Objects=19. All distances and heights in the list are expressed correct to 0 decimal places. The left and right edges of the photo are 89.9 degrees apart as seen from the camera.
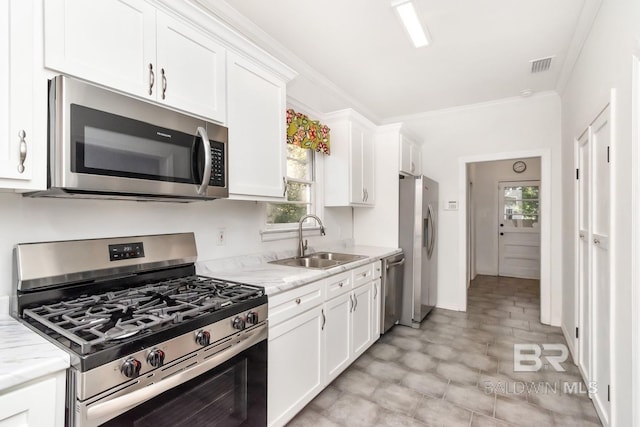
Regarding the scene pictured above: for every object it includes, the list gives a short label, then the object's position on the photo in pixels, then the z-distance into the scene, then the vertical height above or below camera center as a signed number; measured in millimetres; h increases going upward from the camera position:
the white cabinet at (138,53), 1166 +692
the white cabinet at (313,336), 1760 -814
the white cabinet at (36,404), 825 -509
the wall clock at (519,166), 6152 +905
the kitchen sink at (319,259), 2703 -408
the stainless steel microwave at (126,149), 1125 +273
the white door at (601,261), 1844 -299
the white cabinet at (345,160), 3205 +542
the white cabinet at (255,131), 1851 +521
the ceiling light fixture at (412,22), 2105 +1382
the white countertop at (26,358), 826 -403
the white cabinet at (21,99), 1021 +383
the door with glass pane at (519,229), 6160 -316
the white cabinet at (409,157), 3730 +710
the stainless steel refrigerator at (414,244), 3555 -340
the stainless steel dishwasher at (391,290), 3166 -789
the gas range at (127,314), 957 -380
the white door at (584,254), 2254 -310
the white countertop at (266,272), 1802 -383
